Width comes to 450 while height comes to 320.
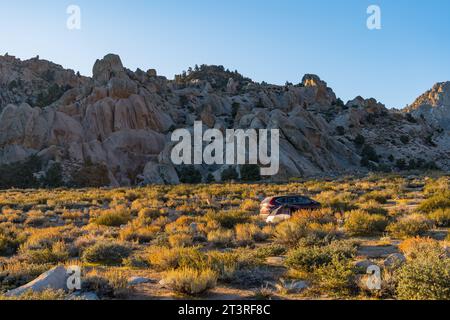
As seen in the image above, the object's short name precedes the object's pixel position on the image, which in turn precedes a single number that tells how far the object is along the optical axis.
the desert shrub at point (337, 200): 22.11
